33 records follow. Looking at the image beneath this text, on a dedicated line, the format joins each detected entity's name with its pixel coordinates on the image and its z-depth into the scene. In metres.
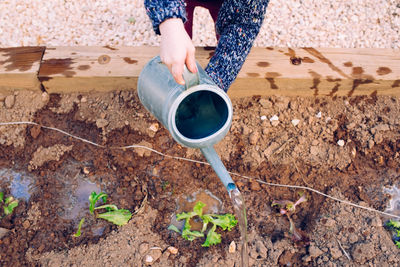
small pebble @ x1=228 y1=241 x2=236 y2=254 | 2.05
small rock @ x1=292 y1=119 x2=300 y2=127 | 2.36
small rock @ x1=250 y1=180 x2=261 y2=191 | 2.21
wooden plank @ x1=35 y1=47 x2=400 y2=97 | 2.28
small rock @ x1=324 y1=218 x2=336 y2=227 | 2.10
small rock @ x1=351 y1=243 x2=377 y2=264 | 2.01
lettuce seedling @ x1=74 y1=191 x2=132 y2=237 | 2.07
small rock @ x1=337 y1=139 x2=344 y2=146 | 2.31
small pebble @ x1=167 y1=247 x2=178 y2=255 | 2.04
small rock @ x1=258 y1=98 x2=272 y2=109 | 2.38
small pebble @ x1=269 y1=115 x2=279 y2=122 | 2.36
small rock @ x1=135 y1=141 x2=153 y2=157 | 2.26
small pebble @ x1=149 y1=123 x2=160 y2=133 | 2.31
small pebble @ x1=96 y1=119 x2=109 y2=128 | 2.31
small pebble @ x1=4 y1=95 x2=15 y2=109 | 2.35
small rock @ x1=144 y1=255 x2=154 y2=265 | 2.01
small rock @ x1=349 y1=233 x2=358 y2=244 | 2.07
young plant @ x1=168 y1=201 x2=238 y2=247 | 2.04
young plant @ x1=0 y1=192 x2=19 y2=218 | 2.12
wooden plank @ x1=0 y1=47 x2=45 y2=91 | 2.27
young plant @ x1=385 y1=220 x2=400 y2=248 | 2.10
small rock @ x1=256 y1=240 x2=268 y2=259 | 2.04
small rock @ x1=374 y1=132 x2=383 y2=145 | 2.32
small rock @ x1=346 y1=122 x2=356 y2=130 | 2.35
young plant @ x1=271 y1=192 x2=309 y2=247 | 2.09
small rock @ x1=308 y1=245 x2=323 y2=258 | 2.04
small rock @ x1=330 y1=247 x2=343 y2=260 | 2.02
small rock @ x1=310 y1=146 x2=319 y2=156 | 2.29
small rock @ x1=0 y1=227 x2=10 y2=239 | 2.06
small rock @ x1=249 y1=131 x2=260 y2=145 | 2.29
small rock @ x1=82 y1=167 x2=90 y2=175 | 2.24
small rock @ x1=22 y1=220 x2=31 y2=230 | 2.08
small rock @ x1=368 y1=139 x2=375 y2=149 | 2.31
